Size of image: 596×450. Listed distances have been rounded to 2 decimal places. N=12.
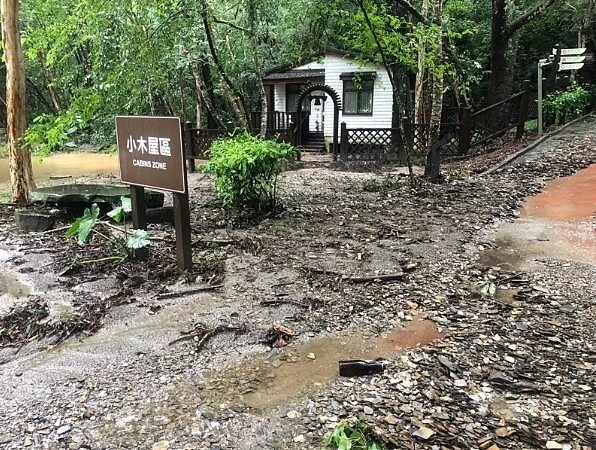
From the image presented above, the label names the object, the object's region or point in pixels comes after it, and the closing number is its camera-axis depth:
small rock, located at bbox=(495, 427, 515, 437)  2.50
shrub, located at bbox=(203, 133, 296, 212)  6.58
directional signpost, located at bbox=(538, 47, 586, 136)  12.91
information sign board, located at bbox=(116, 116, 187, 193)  4.55
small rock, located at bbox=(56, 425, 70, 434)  2.60
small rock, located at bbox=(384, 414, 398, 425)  2.61
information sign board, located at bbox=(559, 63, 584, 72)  13.09
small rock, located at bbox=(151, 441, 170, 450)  2.45
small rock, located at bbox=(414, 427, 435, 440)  2.49
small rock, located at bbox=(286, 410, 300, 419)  2.68
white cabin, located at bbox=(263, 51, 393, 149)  18.61
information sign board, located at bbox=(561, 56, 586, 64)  13.03
